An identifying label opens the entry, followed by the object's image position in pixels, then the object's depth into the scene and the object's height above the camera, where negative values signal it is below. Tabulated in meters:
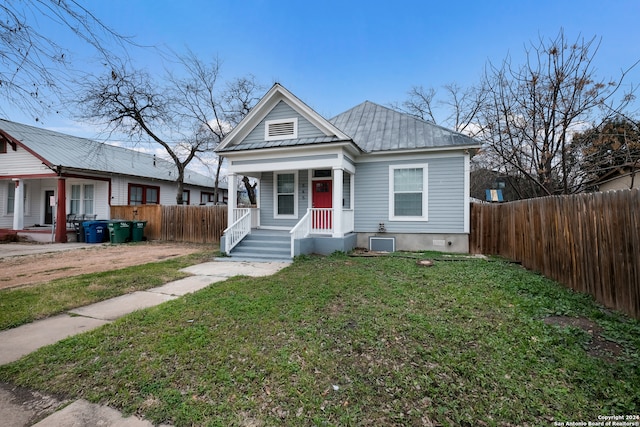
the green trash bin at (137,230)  14.12 -0.67
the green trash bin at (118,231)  13.48 -0.67
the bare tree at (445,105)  20.47 +8.97
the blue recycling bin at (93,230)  13.68 -0.65
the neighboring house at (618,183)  13.46 +1.92
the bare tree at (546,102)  8.93 +4.02
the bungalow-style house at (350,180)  9.30 +1.37
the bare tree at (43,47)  2.78 +1.80
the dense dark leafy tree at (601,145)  8.11 +2.35
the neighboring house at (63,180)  14.02 +2.06
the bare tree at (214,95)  18.00 +8.15
